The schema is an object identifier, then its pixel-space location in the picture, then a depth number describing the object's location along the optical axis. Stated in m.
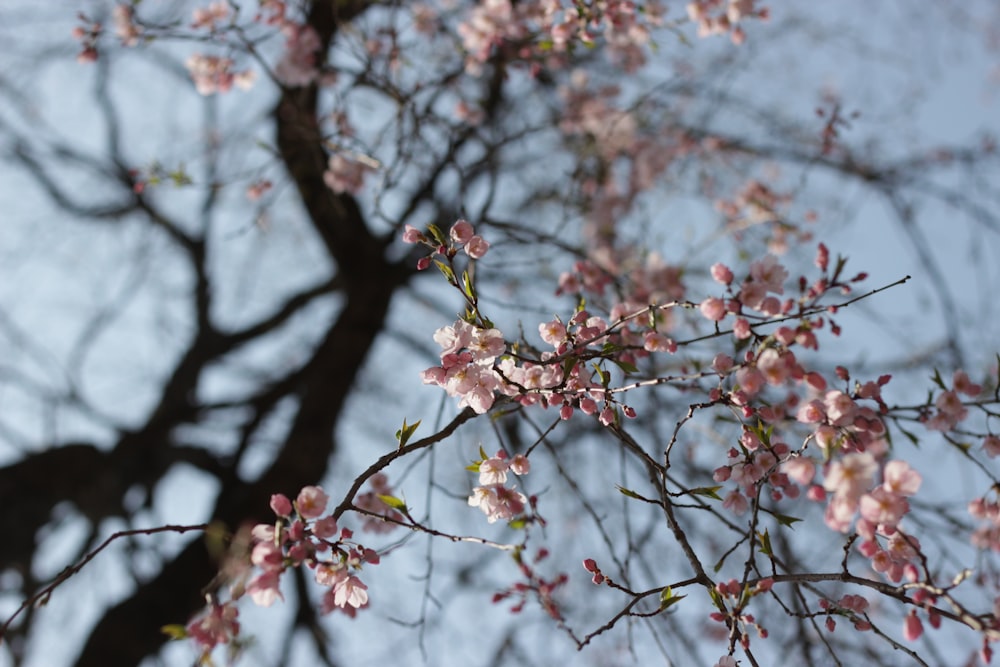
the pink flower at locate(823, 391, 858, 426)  0.96
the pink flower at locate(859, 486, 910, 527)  0.91
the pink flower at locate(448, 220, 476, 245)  1.00
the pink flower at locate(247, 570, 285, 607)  0.92
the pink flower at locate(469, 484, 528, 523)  1.04
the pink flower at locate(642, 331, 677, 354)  1.00
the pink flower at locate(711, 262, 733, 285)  0.97
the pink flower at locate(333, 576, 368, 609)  0.97
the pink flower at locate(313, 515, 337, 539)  0.95
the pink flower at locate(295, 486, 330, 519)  0.95
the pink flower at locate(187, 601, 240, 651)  0.95
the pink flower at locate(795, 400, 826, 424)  0.97
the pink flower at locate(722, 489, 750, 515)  1.07
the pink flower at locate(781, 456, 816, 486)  0.94
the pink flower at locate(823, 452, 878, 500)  0.91
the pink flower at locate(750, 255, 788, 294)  0.98
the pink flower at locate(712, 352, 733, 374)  0.99
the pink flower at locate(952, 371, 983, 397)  1.01
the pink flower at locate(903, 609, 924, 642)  0.93
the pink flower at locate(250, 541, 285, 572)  0.92
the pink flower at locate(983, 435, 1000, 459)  1.03
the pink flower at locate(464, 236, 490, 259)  1.02
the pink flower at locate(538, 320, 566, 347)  1.02
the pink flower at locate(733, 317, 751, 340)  0.95
